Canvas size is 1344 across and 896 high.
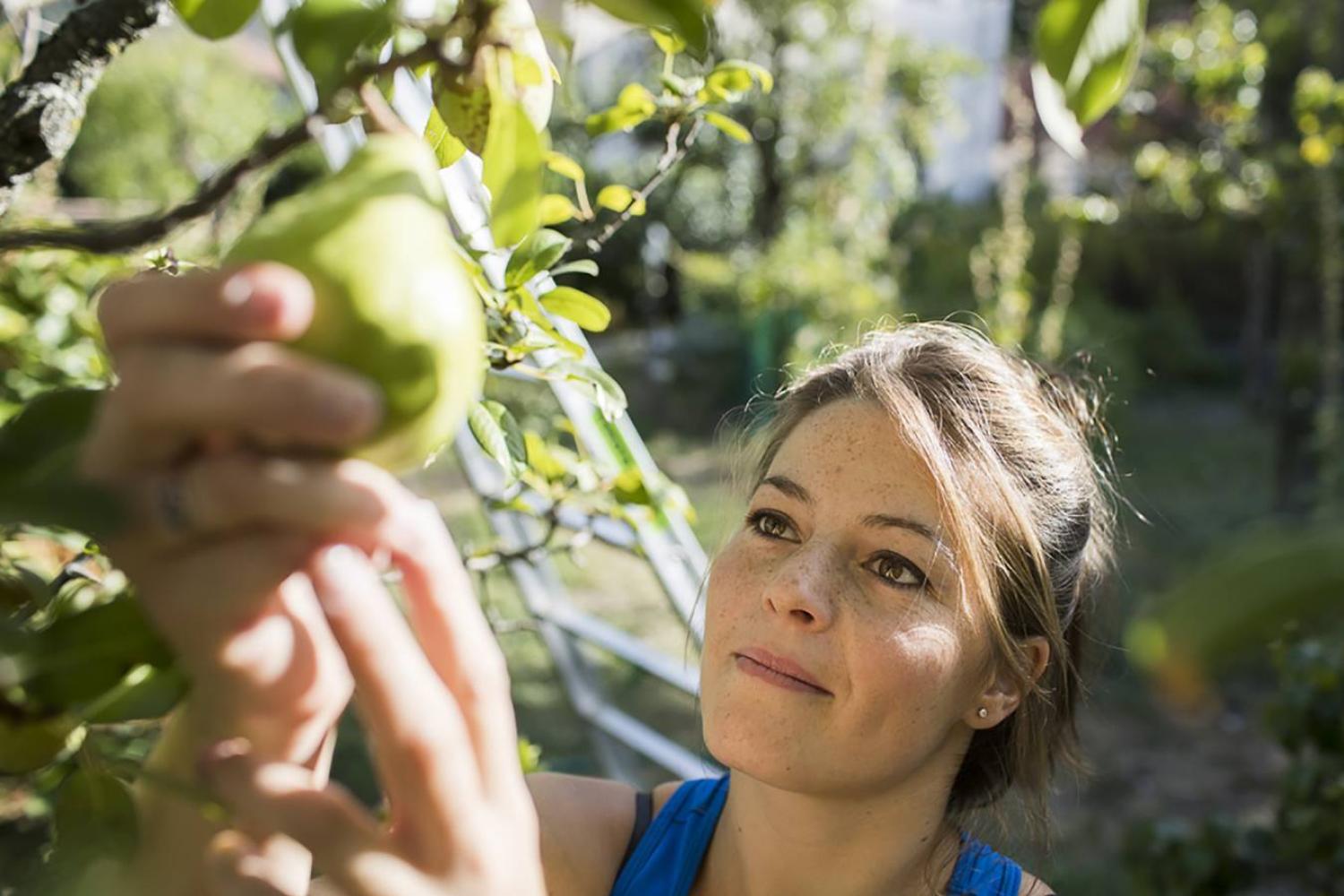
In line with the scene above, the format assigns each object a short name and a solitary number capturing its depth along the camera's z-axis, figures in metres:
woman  0.42
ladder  1.64
